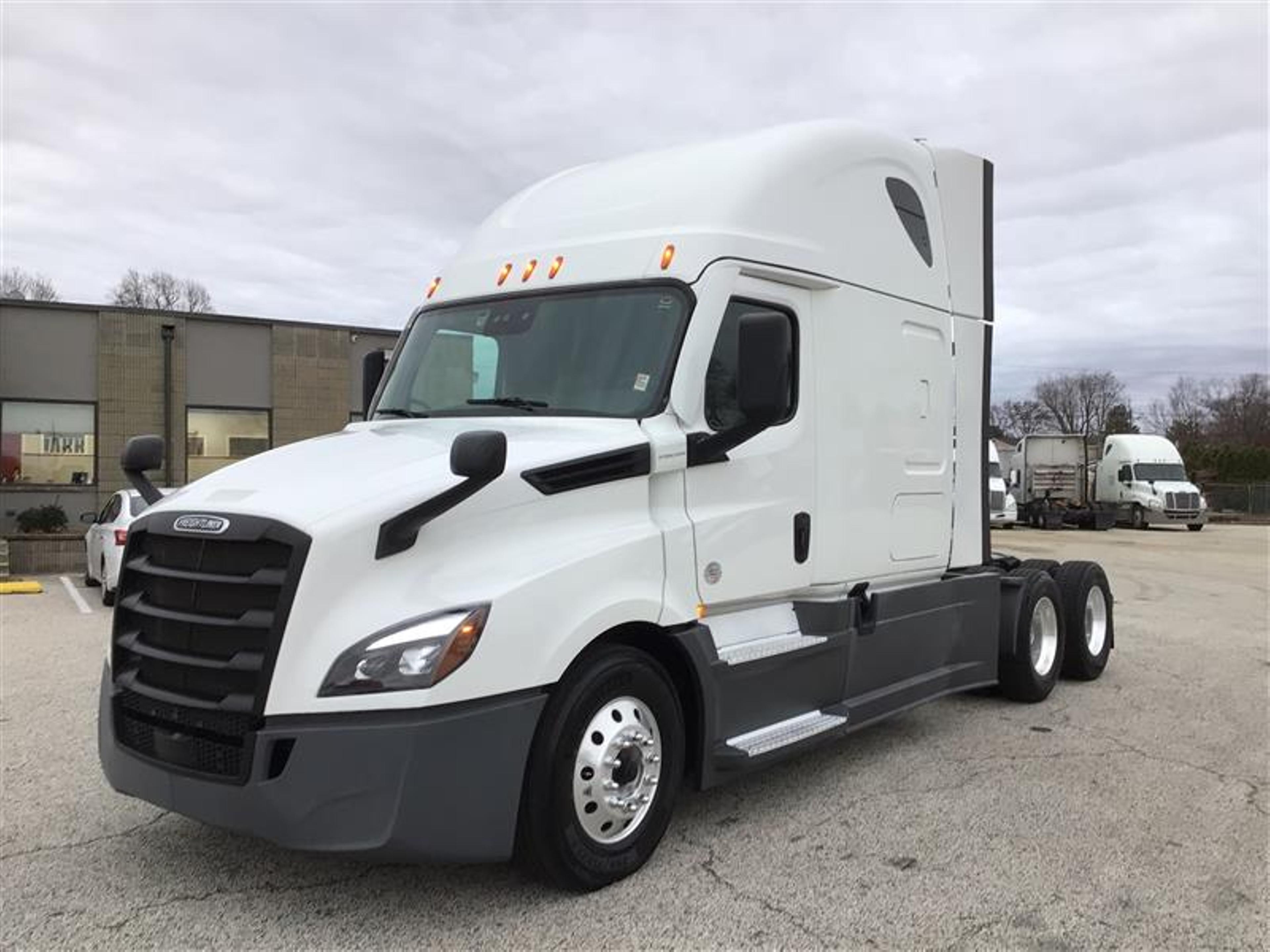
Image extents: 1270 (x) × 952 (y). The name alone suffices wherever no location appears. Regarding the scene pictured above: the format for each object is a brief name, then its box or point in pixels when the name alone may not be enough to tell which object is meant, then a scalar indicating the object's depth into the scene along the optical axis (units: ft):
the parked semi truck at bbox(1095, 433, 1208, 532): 112.16
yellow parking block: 46.19
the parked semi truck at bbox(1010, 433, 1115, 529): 113.39
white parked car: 40.16
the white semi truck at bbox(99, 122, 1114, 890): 11.23
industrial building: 65.31
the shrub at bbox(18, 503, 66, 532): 60.80
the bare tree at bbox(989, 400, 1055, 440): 294.87
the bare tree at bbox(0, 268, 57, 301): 137.80
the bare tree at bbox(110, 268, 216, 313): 155.59
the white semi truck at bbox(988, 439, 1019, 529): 88.28
